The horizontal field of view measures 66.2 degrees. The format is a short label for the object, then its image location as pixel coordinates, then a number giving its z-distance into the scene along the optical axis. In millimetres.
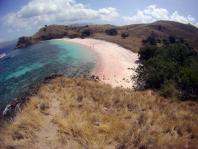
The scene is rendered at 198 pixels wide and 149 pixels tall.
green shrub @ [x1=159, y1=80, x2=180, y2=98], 12673
